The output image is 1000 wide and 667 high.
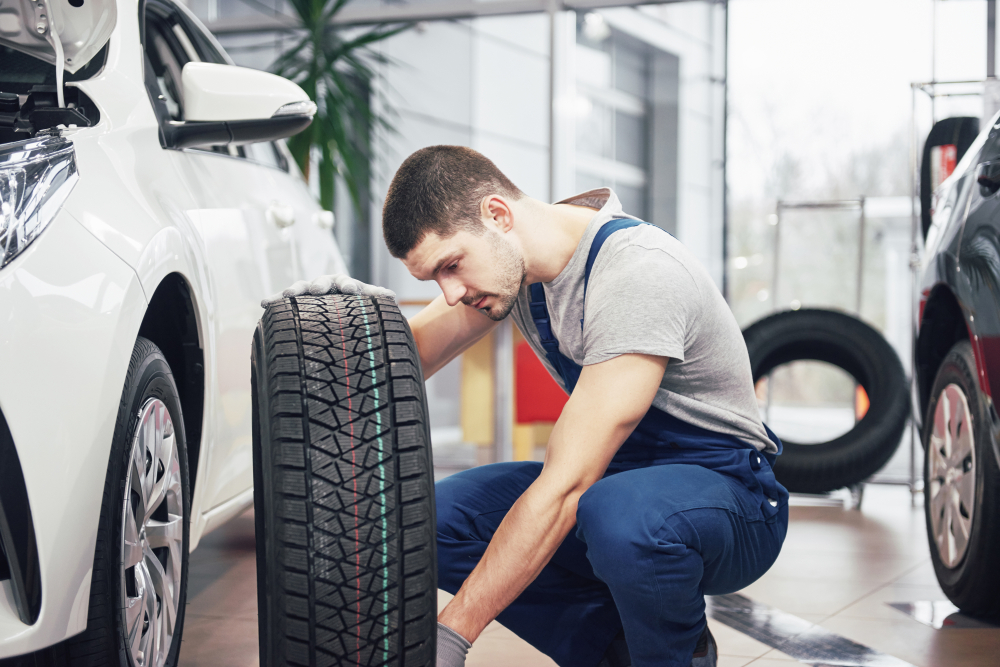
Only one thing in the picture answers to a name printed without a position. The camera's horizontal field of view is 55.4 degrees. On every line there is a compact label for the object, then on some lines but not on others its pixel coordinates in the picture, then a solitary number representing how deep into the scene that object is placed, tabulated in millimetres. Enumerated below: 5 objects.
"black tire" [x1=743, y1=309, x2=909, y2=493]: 3527
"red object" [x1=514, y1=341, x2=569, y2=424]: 4387
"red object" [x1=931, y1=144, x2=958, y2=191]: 3441
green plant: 4953
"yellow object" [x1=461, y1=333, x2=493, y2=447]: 4961
